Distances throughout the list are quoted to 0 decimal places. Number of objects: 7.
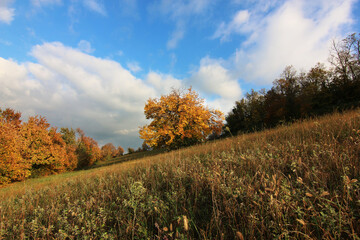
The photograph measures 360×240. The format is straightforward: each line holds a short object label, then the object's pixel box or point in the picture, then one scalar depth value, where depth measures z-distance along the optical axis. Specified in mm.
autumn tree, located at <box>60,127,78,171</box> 26781
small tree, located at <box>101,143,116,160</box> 57788
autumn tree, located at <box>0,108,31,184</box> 13562
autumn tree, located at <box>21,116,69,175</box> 18766
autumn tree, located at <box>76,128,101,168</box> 32531
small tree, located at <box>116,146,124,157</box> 80456
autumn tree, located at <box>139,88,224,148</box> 18203
